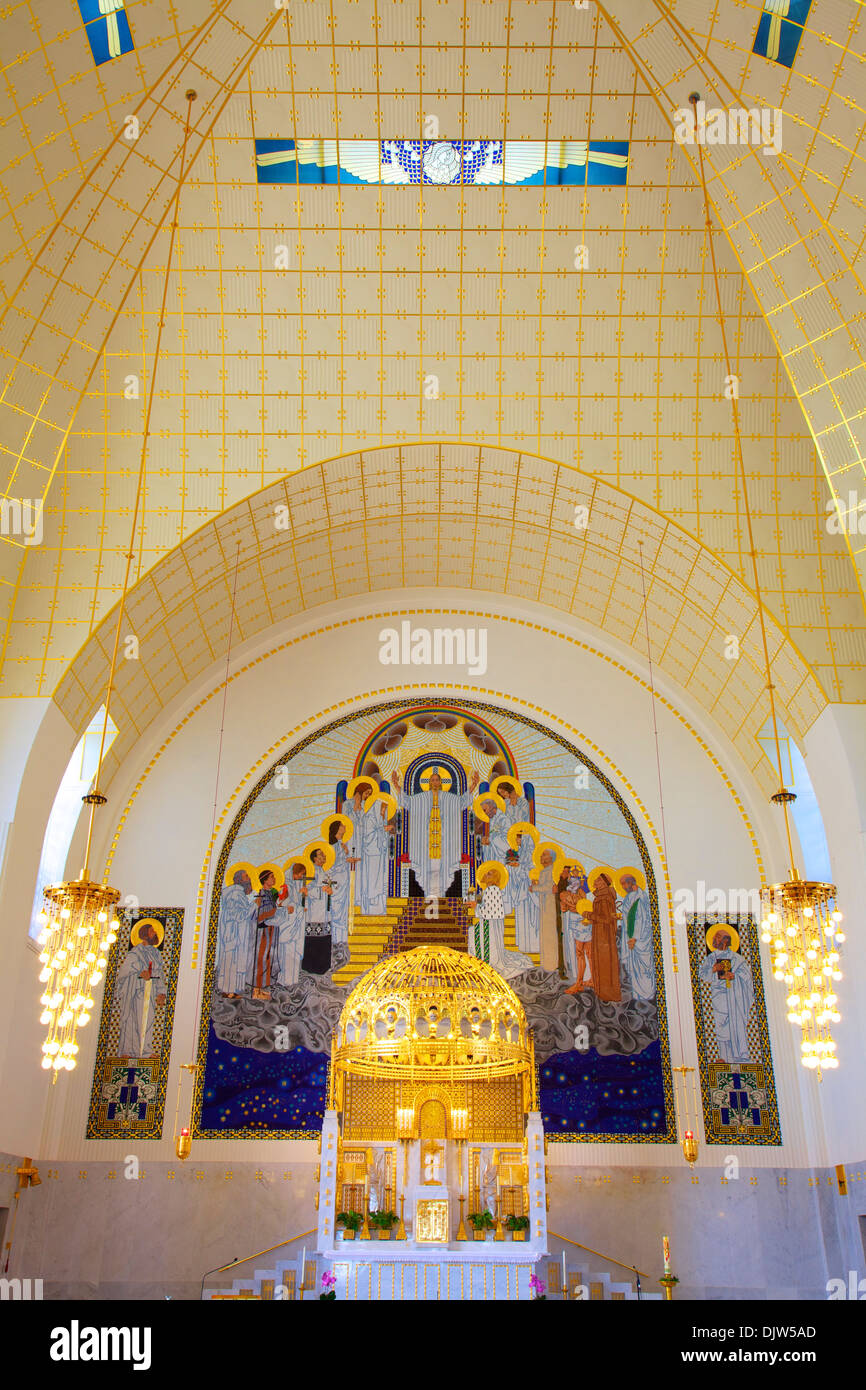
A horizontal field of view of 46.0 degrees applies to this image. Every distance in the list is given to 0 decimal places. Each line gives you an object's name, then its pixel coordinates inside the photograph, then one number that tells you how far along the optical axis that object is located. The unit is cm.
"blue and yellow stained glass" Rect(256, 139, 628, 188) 1037
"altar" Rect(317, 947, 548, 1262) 1112
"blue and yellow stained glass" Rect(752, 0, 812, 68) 812
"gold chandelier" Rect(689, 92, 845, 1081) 824
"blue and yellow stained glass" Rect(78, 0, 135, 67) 840
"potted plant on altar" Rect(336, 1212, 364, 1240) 1094
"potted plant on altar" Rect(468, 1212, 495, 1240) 1112
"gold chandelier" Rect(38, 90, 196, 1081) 843
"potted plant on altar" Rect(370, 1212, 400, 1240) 1093
